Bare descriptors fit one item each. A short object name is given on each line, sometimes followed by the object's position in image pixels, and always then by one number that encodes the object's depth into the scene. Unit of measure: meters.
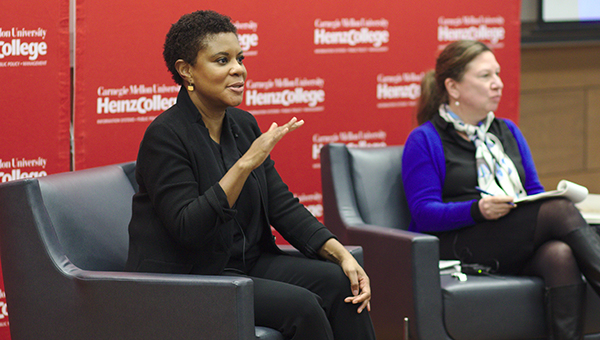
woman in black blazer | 7.37
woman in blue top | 7.96
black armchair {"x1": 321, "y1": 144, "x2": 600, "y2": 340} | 7.88
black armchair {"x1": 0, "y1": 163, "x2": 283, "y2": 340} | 7.28
